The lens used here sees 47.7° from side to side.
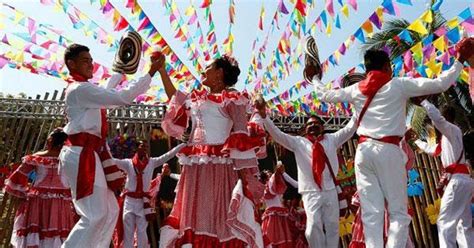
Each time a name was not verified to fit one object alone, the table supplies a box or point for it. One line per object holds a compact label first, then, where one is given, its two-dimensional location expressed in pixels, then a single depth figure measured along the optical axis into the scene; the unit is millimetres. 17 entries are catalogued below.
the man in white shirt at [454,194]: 5262
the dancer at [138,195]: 7078
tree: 13633
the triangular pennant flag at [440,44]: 7071
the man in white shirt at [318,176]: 5020
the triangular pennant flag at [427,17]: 6938
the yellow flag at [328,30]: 8293
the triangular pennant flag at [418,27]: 6688
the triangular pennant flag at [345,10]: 7743
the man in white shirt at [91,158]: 3262
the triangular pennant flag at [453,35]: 6776
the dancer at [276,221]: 7215
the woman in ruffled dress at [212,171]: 3469
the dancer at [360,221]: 4854
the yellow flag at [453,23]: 6719
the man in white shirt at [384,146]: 3607
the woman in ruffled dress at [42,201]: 5719
